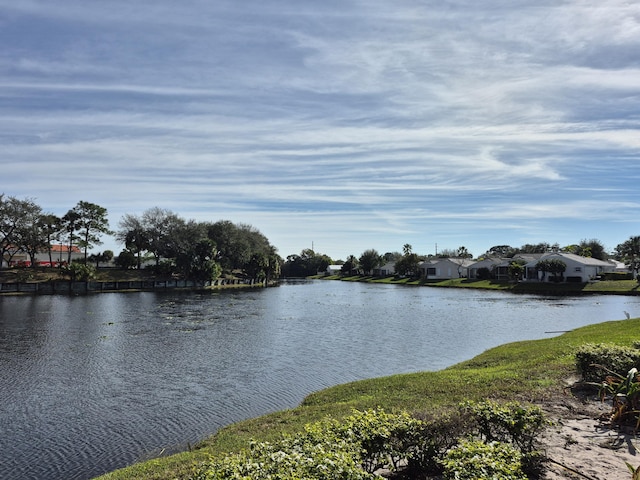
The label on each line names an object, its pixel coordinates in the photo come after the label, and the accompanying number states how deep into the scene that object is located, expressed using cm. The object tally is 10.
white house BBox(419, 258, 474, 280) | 10806
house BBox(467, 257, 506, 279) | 9894
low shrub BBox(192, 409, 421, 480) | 480
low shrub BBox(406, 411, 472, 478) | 662
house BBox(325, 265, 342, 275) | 16825
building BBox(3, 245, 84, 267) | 11075
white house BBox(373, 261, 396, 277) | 13588
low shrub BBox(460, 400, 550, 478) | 652
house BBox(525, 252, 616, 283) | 8038
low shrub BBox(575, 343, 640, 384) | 1010
